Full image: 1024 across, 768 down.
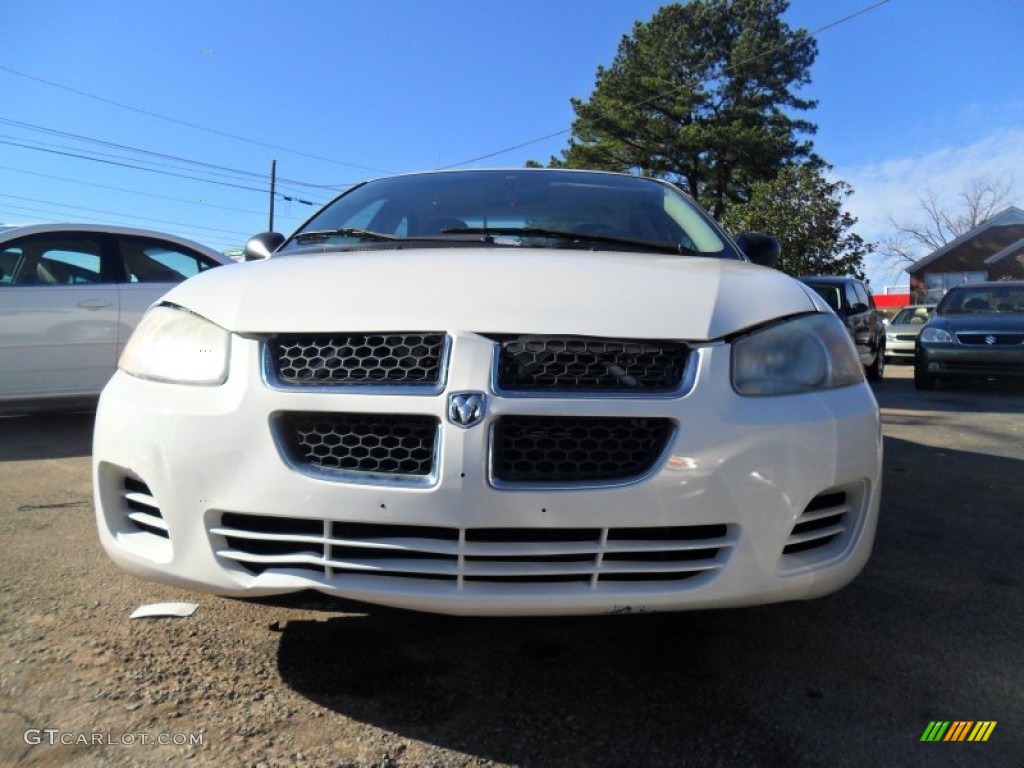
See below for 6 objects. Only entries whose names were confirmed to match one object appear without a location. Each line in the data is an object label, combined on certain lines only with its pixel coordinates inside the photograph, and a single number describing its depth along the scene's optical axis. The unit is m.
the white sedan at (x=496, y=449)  1.68
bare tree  46.88
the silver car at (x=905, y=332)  15.55
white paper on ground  2.43
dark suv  9.88
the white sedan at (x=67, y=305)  5.45
